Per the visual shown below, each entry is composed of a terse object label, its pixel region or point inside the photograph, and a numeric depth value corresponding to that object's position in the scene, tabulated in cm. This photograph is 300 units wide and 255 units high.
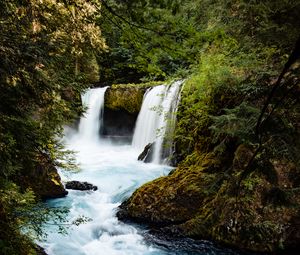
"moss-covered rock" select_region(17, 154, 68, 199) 891
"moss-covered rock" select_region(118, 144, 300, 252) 645
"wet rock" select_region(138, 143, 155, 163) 1405
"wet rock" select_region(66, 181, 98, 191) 1037
